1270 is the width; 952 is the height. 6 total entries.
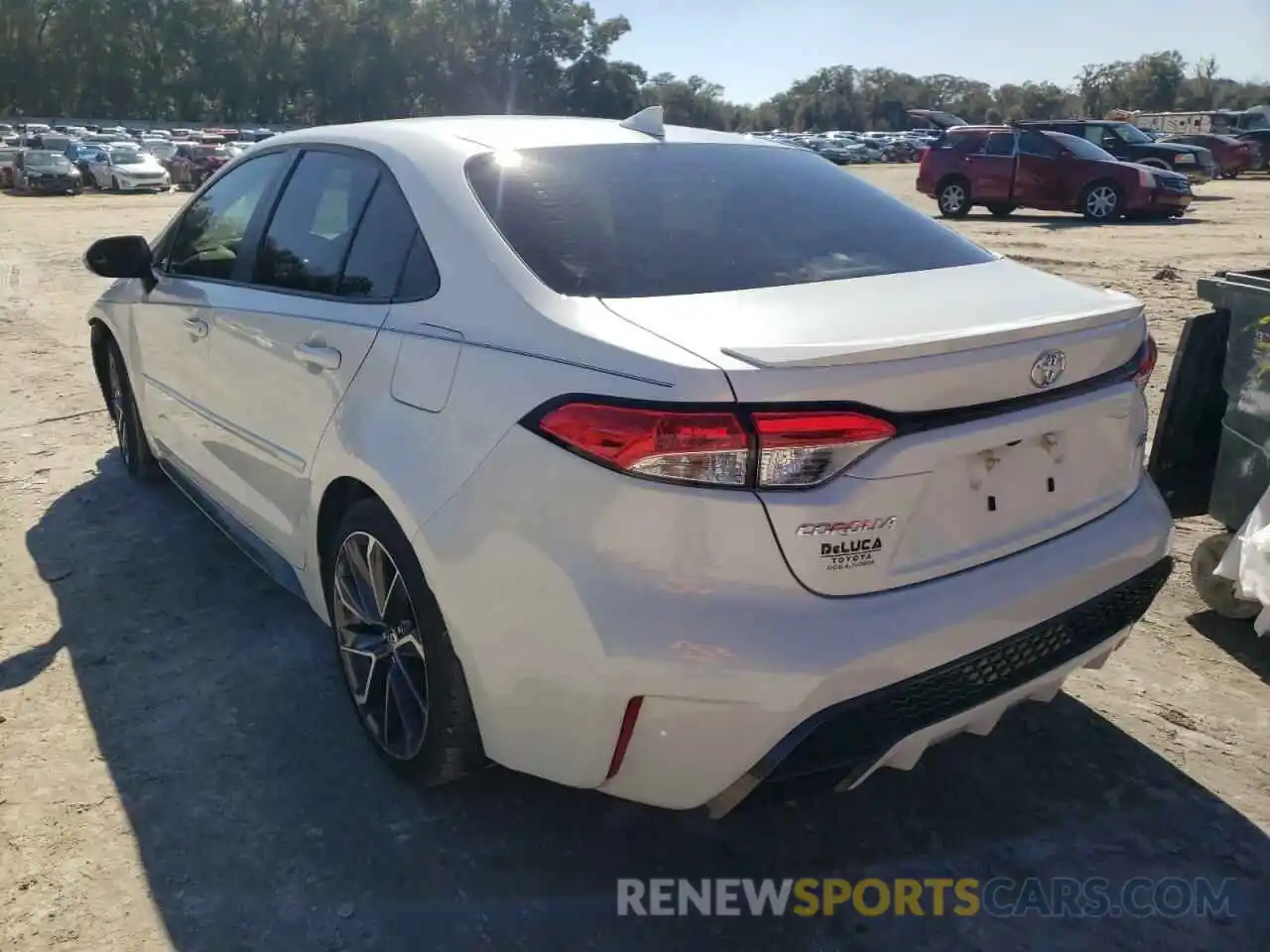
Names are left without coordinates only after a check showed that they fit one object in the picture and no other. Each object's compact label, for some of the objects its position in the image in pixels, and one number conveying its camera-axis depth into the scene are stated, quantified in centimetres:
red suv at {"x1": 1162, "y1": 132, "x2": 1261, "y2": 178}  3025
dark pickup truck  2170
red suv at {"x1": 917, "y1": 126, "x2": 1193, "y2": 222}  1814
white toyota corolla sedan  201
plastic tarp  323
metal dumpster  354
